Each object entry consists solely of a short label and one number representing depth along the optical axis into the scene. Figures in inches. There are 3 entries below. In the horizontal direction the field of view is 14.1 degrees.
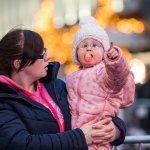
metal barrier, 195.4
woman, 131.2
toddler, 135.5
